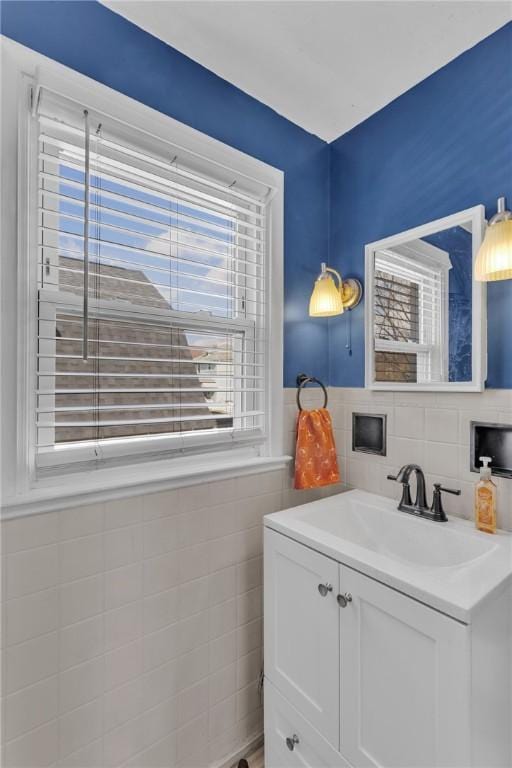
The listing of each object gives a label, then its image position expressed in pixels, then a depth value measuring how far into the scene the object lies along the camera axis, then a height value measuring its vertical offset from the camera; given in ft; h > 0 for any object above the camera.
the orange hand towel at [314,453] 5.03 -0.87
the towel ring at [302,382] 5.28 +0.11
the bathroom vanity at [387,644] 2.61 -2.08
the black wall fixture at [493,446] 3.87 -0.60
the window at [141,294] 3.51 +1.05
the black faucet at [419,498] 4.13 -1.26
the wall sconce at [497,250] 3.56 +1.36
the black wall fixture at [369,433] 5.07 -0.60
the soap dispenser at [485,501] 3.80 -1.15
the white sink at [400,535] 3.80 -1.63
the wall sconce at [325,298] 4.92 +1.23
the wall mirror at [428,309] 4.09 +0.99
